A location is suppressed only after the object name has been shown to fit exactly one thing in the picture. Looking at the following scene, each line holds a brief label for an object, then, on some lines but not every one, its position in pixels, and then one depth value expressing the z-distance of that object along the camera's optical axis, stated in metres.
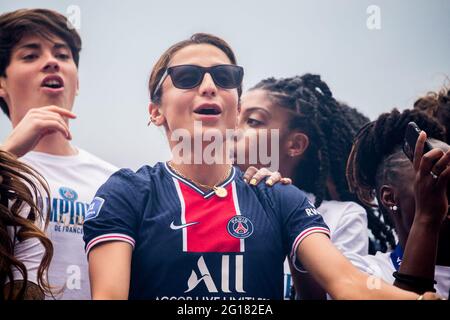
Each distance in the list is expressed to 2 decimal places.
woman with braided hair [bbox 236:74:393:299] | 2.75
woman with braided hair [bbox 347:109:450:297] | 2.36
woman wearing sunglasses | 2.19
